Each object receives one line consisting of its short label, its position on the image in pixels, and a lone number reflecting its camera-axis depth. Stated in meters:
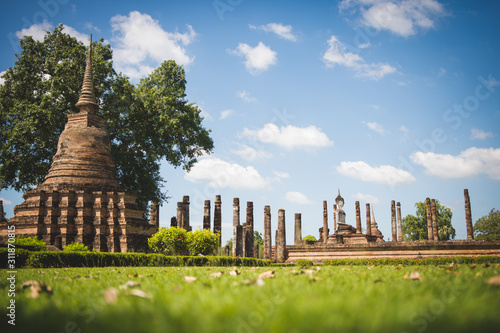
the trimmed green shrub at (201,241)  19.06
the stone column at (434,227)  34.38
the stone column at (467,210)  31.56
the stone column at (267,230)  27.36
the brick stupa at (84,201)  20.62
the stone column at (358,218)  41.66
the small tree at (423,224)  54.55
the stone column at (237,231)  26.52
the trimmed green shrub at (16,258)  11.05
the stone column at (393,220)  42.37
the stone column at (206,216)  26.77
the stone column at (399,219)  42.30
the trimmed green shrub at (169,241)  18.41
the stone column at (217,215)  26.23
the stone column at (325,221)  36.41
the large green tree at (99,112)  25.41
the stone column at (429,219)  35.82
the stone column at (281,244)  25.54
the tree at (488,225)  47.06
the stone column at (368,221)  42.47
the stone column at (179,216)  25.74
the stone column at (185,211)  25.29
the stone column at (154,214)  27.31
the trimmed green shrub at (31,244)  13.23
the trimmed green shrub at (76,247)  17.25
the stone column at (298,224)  34.09
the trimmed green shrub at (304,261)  20.10
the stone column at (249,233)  28.77
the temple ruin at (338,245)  22.40
